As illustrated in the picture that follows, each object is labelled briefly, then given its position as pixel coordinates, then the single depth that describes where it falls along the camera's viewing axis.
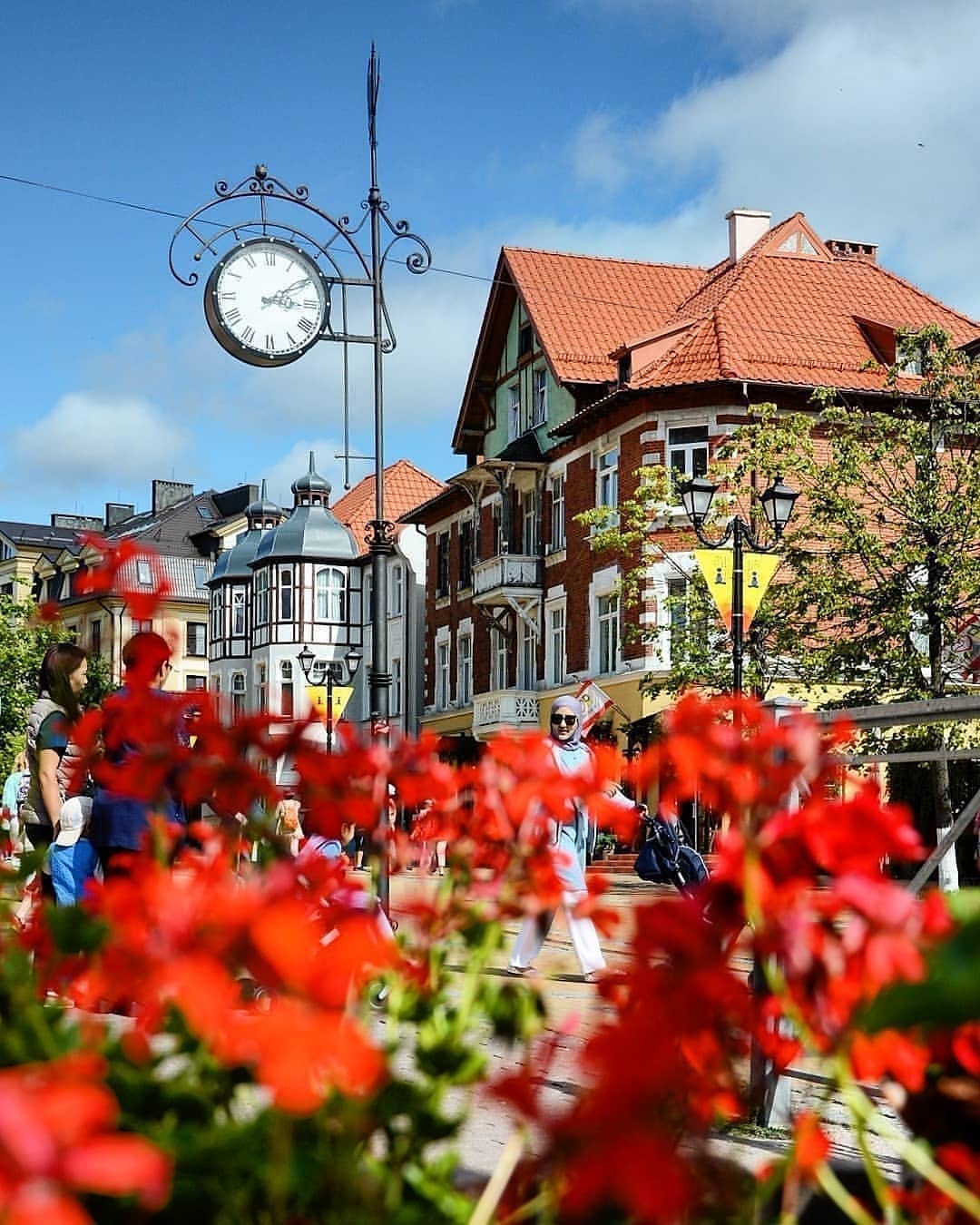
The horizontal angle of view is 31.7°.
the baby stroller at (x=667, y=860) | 12.88
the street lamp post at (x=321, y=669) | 36.25
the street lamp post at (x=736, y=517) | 18.56
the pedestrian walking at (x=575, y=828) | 9.95
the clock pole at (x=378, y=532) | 13.09
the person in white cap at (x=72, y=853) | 7.69
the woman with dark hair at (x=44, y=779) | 7.31
